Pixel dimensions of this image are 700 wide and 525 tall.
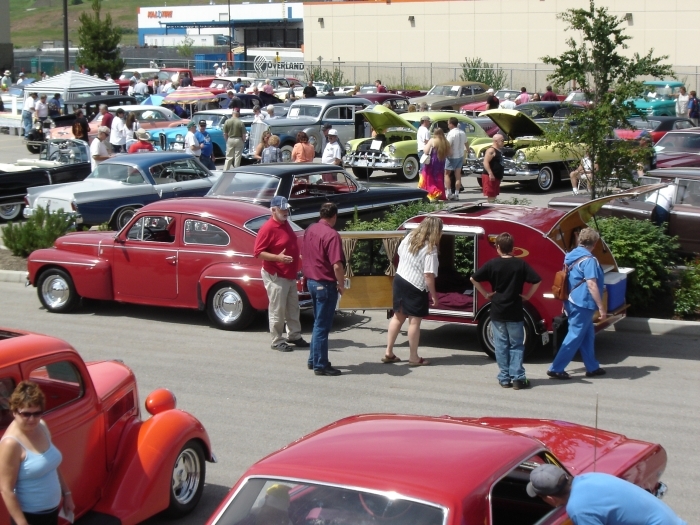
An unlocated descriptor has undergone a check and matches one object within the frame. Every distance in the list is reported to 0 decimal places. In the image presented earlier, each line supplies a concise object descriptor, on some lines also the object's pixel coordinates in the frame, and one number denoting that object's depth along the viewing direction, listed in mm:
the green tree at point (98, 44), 48844
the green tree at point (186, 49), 89250
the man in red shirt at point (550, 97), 34688
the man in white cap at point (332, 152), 20531
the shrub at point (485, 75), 52000
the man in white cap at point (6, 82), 50938
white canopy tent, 32969
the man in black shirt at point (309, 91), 34094
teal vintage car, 34531
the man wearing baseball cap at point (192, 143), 22641
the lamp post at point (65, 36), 40594
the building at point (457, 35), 49750
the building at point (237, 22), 100312
